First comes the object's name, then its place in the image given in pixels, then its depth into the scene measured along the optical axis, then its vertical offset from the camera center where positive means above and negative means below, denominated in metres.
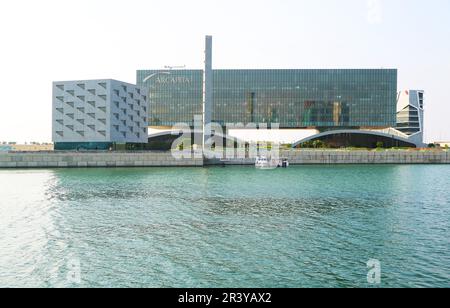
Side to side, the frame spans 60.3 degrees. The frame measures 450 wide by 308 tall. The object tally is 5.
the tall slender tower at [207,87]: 129.75 +22.57
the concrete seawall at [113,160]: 110.50 -2.37
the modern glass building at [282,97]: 190.75 +27.81
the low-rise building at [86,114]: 134.25 +13.14
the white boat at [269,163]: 116.59 -3.15
